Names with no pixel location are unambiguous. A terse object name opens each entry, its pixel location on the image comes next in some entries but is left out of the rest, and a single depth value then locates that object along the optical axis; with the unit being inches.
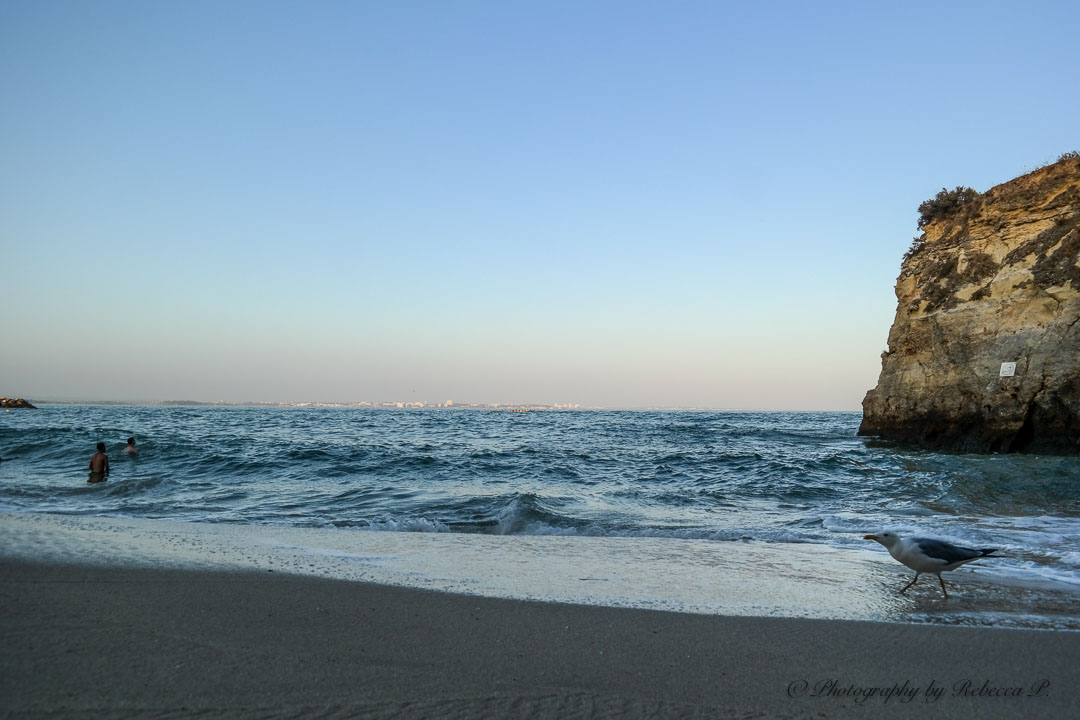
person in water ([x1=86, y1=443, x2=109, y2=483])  503.2
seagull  201.9
